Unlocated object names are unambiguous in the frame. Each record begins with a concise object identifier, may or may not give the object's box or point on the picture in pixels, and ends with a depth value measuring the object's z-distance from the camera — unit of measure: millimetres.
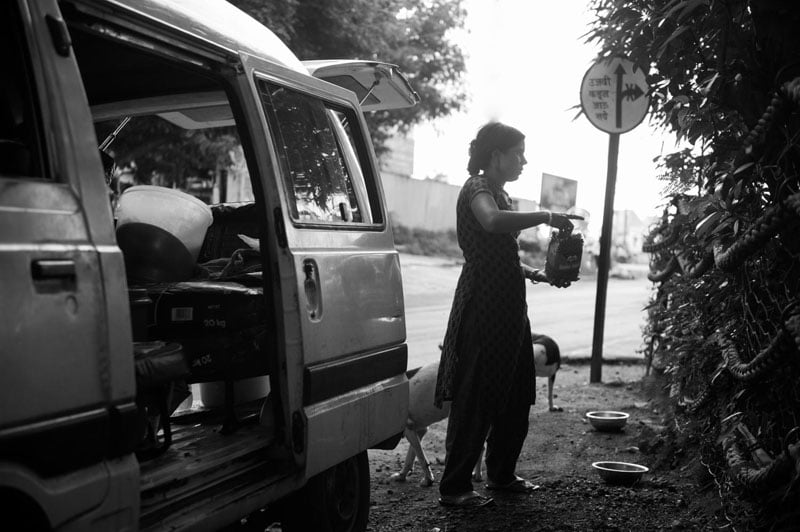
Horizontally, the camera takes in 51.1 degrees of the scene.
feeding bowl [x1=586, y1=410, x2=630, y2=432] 6000
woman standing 4387
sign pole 8172
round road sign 7320
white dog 4816
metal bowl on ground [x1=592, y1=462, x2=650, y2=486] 4684
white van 2041
